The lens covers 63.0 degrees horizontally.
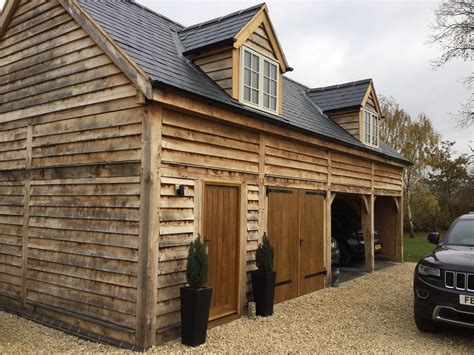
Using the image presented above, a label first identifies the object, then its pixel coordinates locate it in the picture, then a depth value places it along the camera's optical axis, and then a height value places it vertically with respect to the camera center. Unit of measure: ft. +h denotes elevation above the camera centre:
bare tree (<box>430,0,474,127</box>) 58.80 +28.27
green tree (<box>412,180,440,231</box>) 83.61 +1.57
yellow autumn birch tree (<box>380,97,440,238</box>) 83.97 +16.65
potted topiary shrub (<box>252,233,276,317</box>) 22.12 -3.93
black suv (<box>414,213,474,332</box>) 17.11 -3.35
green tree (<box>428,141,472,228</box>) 88.69 +8.35
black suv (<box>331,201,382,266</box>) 41.57 -2.51
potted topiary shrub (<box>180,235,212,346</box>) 17.02 -3.92
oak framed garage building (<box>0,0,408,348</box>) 17.42 +2.41
